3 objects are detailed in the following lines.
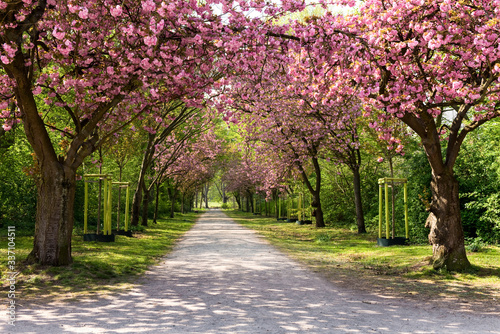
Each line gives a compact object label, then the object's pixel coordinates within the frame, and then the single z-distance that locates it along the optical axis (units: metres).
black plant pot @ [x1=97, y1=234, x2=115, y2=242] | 13.05
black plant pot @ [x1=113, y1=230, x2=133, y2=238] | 15.66
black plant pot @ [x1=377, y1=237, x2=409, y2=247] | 12.97
